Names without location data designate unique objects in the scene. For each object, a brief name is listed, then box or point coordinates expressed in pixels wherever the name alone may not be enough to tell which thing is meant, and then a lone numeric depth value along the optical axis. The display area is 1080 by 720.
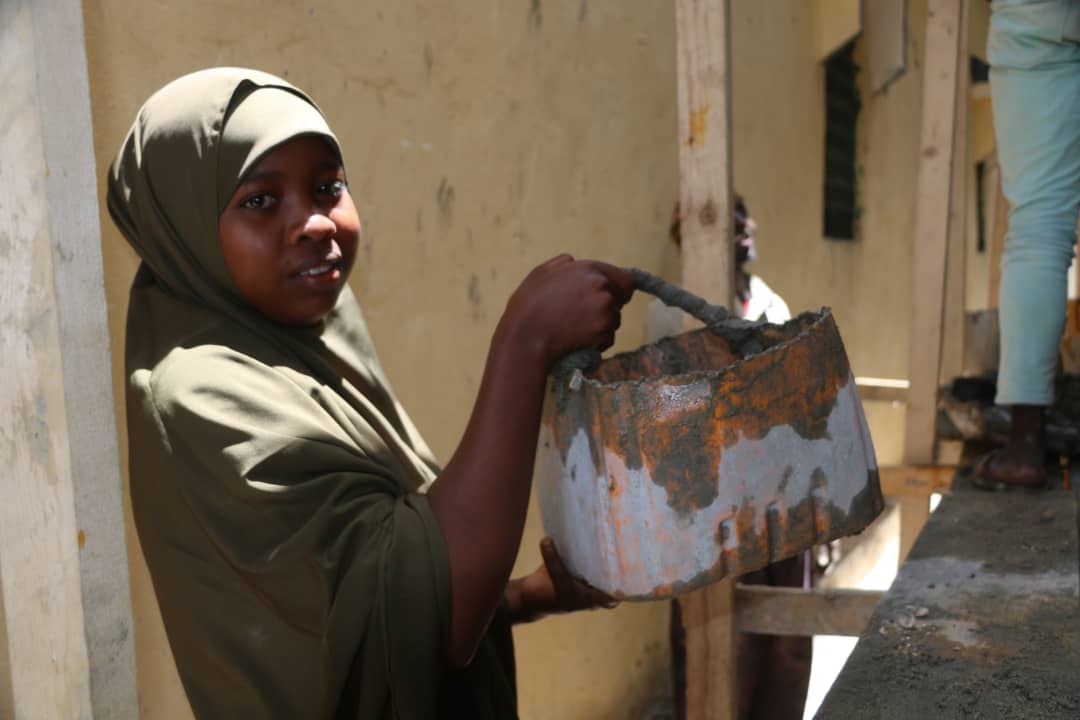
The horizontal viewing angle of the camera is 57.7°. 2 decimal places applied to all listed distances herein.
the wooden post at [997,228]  4.18
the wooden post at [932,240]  2.62
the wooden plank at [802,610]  2.18
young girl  1.18
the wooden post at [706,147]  1.93
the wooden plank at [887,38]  6.30
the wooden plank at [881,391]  3.96
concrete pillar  1.50
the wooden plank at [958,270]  3.42
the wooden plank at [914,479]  2.53
